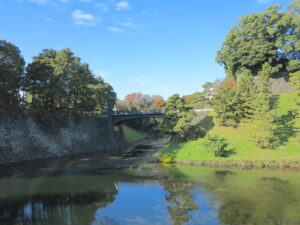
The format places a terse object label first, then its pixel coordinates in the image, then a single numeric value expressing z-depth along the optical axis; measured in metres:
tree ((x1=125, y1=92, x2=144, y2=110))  133.62
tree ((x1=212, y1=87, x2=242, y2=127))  40.75
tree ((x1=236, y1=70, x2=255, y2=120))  40.06
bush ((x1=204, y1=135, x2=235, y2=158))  33.34
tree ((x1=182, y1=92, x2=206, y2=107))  50.28
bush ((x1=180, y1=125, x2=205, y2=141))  41.65
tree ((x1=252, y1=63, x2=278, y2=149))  33.25
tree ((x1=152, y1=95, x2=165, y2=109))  112.07
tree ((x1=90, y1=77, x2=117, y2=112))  69.25
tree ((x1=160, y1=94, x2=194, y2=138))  41.50
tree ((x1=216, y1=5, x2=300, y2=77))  47.56
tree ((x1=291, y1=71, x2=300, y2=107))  36.16
